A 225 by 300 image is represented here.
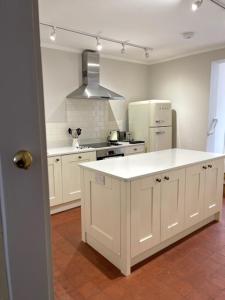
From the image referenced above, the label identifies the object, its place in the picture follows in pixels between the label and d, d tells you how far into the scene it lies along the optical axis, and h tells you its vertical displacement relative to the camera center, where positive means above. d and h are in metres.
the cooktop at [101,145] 3.85 -0.49
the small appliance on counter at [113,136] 4.24 -0.36
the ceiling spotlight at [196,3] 2.03 +1.01
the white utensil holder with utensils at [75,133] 3.80 -0.27
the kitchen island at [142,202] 1.88 -0.79
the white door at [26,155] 0.63 -0.11
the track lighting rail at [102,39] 2.83 +1.13
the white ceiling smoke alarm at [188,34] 3.11 +1.15
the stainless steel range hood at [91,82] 3.72 +0.61
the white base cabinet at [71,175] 3.25 -0.84
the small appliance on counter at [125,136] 4.54 -0.38
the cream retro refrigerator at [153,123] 4.13 -0.11
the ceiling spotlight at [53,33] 2.80 +1.04
